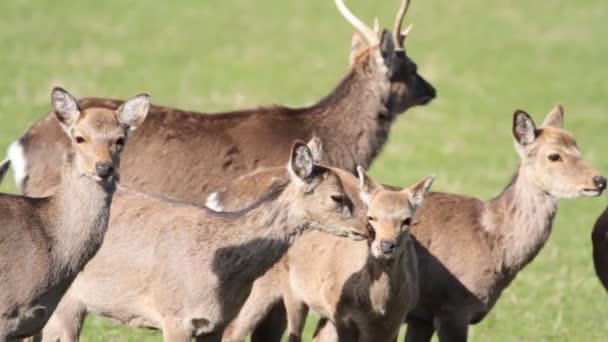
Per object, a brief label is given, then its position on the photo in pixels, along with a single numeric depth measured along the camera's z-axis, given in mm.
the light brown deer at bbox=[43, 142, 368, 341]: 18375
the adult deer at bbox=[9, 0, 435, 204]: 22625
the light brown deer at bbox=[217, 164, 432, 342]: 18734
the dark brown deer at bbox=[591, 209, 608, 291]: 21875
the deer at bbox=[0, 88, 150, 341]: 16953
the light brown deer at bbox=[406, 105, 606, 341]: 20875
